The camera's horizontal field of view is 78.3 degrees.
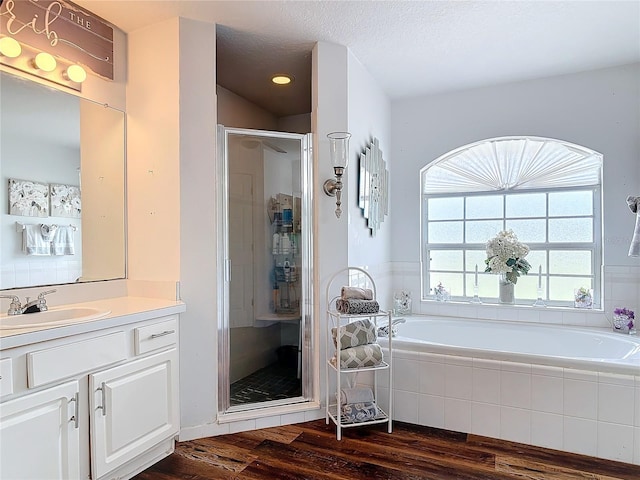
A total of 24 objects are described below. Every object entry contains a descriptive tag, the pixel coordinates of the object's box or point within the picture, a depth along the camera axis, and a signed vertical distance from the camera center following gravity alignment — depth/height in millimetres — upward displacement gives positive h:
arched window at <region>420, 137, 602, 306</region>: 3340 +139
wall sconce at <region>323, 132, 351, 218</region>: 2586 +497
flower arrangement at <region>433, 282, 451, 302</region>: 3750 -615
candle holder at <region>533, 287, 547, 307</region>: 3419 -636
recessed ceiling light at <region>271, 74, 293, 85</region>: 3369 +1313
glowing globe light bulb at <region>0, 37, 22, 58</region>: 1935 +913
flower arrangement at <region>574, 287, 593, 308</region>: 3256 -580
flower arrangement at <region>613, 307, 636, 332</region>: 2977 -694
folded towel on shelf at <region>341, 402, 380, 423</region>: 2484 -1175
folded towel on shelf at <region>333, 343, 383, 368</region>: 2455 -803
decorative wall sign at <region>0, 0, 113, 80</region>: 2002 +1109
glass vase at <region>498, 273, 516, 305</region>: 3479 -553
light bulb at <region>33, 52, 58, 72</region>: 2081 +901
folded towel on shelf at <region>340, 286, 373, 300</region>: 2549 -419
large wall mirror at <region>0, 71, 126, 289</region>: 1995 +242
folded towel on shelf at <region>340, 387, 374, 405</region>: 2596 -1107
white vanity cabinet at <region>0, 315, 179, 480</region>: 1529 -787
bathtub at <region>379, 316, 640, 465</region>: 2182 -1000
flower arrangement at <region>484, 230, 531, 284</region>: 3387 -245
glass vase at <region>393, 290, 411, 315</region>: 3740 -708
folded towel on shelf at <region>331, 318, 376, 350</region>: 2529 -682
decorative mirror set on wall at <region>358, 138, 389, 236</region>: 3102 +360
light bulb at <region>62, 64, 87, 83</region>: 2219 +891
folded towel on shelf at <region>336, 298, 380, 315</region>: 2479 -491
